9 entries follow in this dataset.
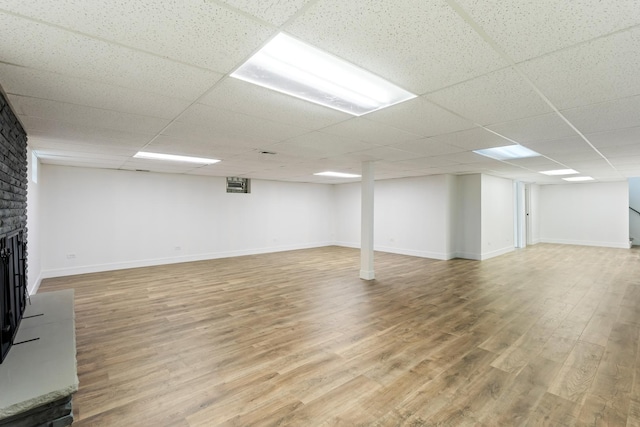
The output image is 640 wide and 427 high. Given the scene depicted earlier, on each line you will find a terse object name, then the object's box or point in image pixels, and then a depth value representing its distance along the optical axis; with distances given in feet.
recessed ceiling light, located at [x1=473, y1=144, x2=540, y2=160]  14.82
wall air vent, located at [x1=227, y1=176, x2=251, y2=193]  28.07
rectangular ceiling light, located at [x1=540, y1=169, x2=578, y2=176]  22.84
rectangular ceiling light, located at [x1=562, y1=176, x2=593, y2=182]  28.68
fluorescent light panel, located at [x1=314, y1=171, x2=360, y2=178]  24.75
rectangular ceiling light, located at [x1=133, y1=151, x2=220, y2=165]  15.80
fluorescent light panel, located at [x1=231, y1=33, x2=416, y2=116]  5.74
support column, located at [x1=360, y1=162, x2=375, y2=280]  18.80
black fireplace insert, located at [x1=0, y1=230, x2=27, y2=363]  6.18
